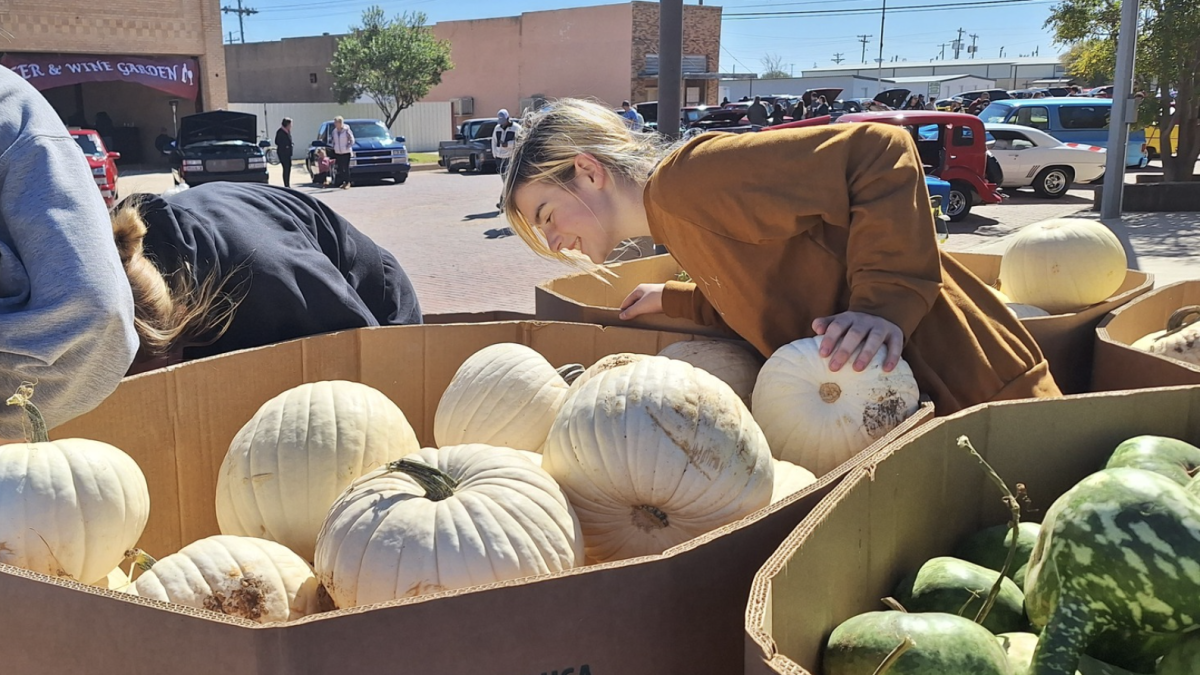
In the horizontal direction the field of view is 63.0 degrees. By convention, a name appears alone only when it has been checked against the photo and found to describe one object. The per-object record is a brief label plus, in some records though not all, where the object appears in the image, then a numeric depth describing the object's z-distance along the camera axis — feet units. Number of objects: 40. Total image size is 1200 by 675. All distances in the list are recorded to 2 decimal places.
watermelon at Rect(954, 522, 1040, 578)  5.81
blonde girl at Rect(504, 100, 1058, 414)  7.64
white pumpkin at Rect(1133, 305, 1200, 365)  9.20
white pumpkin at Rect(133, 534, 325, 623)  5.51
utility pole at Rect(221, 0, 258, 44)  294.66
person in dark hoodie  8.14
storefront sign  104.12
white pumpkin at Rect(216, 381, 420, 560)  6.70
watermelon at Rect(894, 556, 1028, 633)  5.15
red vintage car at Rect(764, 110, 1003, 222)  52.90
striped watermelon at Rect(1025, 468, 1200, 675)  4.27
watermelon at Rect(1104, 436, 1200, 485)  5.68
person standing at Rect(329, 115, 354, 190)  79.30
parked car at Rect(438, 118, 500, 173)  98.17
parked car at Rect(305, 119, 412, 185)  86.02
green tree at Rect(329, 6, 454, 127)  157.79
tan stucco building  162.81
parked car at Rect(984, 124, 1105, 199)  63.10
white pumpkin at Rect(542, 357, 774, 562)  5.96
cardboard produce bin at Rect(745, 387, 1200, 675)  4.46
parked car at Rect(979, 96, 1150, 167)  70.03
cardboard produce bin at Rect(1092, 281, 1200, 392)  7.70
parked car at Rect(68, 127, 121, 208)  57.21
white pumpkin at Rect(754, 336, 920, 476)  7.34
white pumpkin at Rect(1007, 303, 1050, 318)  11.53
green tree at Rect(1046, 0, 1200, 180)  53.06
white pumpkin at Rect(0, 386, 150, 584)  5.83
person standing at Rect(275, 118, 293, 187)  81.71
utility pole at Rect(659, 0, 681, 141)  20.52
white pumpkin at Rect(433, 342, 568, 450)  7.68
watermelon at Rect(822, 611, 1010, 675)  4.31
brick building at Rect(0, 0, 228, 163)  101.96
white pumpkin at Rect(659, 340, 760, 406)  8.71
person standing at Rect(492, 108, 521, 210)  65.46
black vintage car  75.46
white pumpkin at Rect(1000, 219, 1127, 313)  12.27
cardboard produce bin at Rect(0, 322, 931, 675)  3.98
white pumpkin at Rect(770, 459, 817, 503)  6.57
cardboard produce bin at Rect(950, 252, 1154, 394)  9.54
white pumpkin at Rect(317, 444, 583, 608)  5.18
